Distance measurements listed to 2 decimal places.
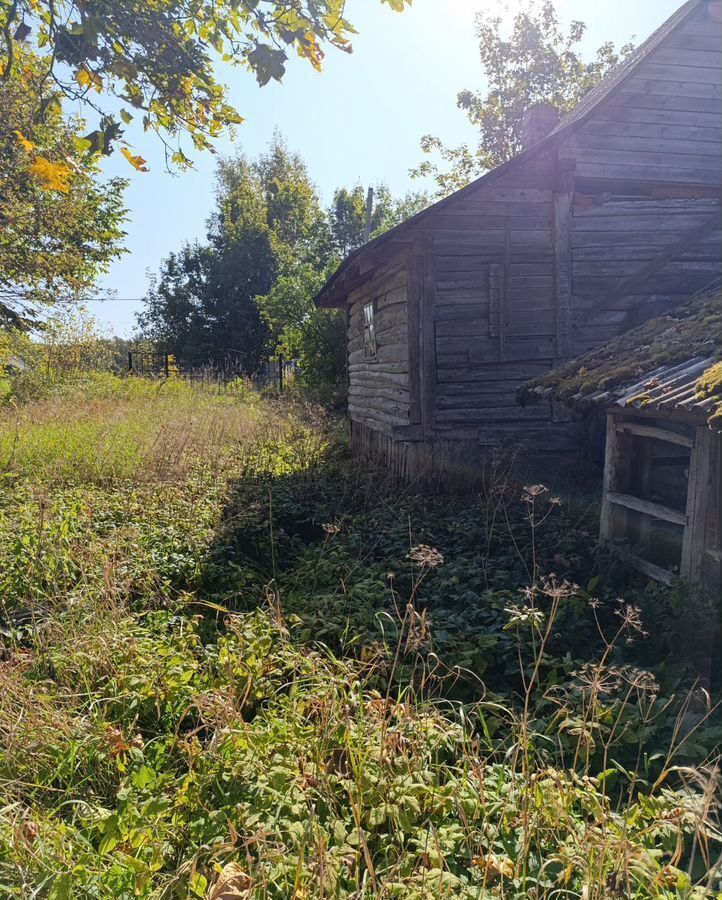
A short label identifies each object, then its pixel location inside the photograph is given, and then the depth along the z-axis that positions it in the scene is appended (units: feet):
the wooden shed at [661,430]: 13.85
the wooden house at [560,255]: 28.19
